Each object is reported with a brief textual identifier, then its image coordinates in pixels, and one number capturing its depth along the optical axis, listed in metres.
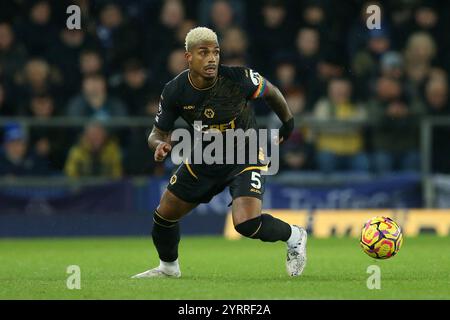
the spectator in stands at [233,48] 17.02
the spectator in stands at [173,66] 16.84
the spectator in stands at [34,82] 16.78
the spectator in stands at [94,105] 16.62
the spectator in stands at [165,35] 17.34
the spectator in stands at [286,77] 16.73
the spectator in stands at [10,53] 17.23
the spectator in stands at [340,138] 16.48
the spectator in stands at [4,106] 16.91
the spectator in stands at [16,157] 16.17
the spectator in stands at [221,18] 17.44
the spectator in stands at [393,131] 16.58
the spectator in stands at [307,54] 17.22
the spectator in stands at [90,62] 16.84
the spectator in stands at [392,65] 16.95
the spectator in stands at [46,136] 16.44
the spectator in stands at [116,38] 17.39
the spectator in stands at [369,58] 17.22
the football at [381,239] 9.68
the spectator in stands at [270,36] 17.62
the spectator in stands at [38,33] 17.53
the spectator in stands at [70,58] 17.22
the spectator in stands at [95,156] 16.31
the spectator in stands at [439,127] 16.83
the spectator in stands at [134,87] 16.98
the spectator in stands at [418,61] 17.06
